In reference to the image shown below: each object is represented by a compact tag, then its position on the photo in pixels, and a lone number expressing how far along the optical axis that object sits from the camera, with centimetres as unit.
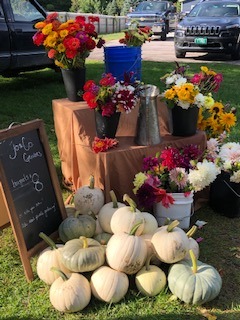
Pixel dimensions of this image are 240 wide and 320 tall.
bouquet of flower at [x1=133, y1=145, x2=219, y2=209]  301
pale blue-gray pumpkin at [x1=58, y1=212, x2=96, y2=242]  270
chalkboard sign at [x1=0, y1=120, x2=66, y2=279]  254
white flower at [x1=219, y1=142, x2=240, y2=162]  330
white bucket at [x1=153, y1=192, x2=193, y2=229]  310
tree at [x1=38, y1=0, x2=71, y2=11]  3512
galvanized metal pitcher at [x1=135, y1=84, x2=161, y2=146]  318
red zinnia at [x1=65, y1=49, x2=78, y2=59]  325
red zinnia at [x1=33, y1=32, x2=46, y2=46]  332
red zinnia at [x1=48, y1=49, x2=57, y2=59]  331
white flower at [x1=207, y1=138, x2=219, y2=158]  344
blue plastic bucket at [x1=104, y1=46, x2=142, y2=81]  357
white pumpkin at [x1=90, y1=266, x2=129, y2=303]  235
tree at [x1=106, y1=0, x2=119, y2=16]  3609
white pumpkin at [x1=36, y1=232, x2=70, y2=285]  248
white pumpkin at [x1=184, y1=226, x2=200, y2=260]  261
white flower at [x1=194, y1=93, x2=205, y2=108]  325
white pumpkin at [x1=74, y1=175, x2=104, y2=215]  303
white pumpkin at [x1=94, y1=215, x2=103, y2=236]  288
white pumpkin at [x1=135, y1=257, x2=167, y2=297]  241
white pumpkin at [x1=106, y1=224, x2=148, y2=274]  240
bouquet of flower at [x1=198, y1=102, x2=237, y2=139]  365
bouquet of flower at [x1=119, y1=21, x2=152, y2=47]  377
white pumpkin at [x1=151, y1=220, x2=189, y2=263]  246
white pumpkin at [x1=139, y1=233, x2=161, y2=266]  256
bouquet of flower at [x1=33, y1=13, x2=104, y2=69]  326
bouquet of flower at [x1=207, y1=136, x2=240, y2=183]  325
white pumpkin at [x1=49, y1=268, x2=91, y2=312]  228
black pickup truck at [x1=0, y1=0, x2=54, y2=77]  687
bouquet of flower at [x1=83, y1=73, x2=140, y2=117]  299
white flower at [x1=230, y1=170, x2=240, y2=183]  320
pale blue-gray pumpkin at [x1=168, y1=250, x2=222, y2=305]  233
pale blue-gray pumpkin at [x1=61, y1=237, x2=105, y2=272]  238
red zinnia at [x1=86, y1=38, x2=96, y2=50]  333
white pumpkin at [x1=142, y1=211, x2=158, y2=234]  272
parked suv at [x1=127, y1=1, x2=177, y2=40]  1775
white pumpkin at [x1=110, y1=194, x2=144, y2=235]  263
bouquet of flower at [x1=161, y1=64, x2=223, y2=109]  320
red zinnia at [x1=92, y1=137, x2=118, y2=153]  313
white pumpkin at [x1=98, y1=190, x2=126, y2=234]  278
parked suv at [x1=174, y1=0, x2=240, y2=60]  1051
